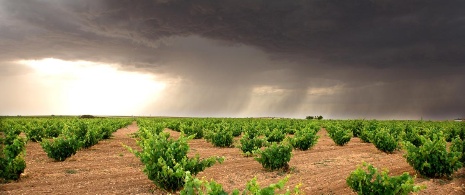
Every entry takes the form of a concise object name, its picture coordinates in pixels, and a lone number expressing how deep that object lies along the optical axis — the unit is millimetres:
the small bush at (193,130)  34984
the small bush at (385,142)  22578
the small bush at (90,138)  23398
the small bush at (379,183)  9551
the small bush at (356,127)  39719
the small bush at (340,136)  27469
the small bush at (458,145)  15844
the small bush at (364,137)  31180
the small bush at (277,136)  27562
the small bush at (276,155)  15439
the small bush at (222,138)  25641
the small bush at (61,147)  17812
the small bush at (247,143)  20125
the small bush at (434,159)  14250
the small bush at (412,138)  28361
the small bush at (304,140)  23031
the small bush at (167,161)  11469
